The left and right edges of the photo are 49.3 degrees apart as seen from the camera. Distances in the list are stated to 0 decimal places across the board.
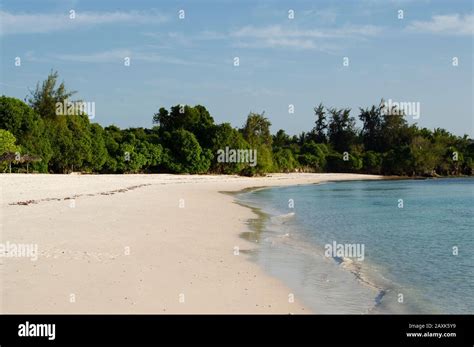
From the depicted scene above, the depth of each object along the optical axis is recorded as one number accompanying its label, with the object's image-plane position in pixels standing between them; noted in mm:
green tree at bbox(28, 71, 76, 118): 59594
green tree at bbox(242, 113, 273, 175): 77125
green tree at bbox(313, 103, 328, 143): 125250
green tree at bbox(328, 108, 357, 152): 121188
